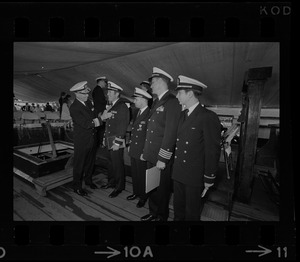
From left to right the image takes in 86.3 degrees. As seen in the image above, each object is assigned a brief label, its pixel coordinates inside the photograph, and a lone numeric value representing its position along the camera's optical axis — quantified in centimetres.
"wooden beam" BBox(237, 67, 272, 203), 163
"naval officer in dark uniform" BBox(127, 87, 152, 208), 178
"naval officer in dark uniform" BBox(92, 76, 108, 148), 190
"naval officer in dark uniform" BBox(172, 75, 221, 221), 146
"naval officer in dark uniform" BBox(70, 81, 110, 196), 192
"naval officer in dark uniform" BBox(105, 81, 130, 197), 188
